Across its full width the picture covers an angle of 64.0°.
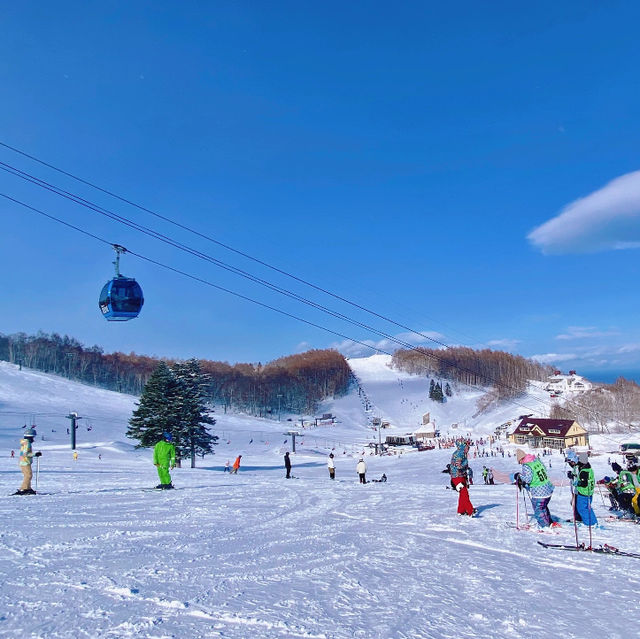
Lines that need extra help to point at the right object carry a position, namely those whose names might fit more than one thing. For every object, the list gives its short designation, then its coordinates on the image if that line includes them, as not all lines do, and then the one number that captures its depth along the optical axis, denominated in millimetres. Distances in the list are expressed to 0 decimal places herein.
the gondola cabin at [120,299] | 16672
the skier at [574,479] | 8980
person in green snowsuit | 12406
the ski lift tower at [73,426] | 40625
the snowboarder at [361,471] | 19005
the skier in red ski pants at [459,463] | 12055
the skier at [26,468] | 11430
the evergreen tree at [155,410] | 34406
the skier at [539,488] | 8875
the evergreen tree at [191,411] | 35500
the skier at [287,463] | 21680
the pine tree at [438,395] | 131250
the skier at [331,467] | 21275
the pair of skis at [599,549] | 7179
